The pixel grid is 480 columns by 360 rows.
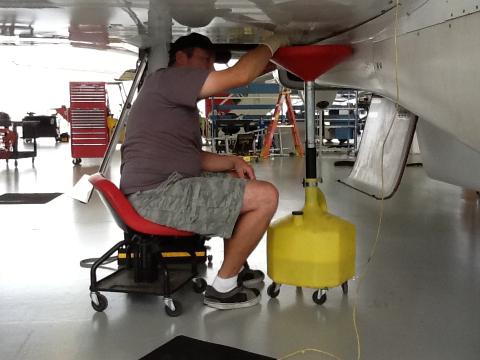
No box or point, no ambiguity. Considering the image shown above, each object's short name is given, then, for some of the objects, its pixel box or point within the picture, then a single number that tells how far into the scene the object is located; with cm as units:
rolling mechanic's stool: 185
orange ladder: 817
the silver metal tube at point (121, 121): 245
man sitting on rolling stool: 185
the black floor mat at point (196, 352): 151
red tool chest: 783
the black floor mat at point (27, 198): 441
